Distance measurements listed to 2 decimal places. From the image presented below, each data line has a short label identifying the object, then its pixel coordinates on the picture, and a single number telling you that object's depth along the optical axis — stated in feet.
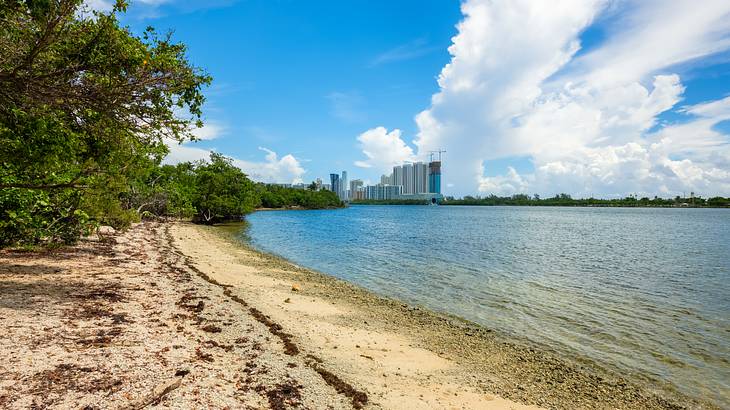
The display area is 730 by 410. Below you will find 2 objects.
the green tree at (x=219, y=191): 188.24
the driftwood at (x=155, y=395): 16.92
